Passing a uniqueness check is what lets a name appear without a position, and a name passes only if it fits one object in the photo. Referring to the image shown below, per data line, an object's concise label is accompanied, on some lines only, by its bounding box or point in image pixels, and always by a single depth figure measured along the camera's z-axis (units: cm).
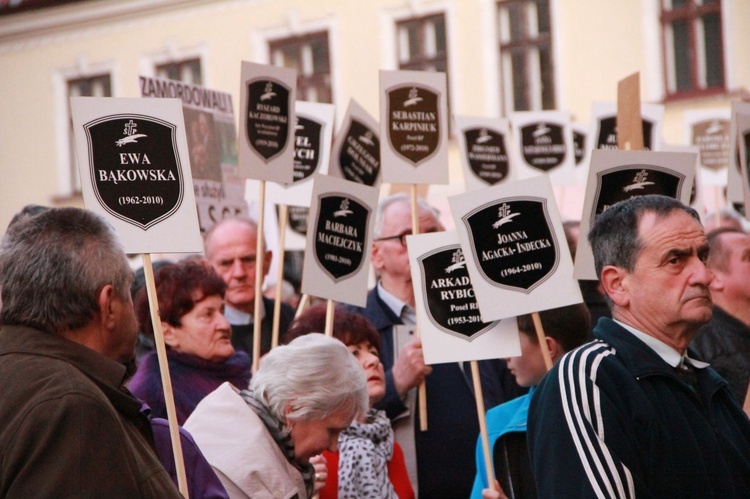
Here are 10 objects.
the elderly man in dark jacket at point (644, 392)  543
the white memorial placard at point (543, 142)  1565
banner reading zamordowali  1112
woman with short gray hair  677
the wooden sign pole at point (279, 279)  933
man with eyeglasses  886
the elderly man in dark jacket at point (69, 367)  442
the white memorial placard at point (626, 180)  768
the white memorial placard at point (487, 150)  1349
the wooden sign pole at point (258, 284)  891
